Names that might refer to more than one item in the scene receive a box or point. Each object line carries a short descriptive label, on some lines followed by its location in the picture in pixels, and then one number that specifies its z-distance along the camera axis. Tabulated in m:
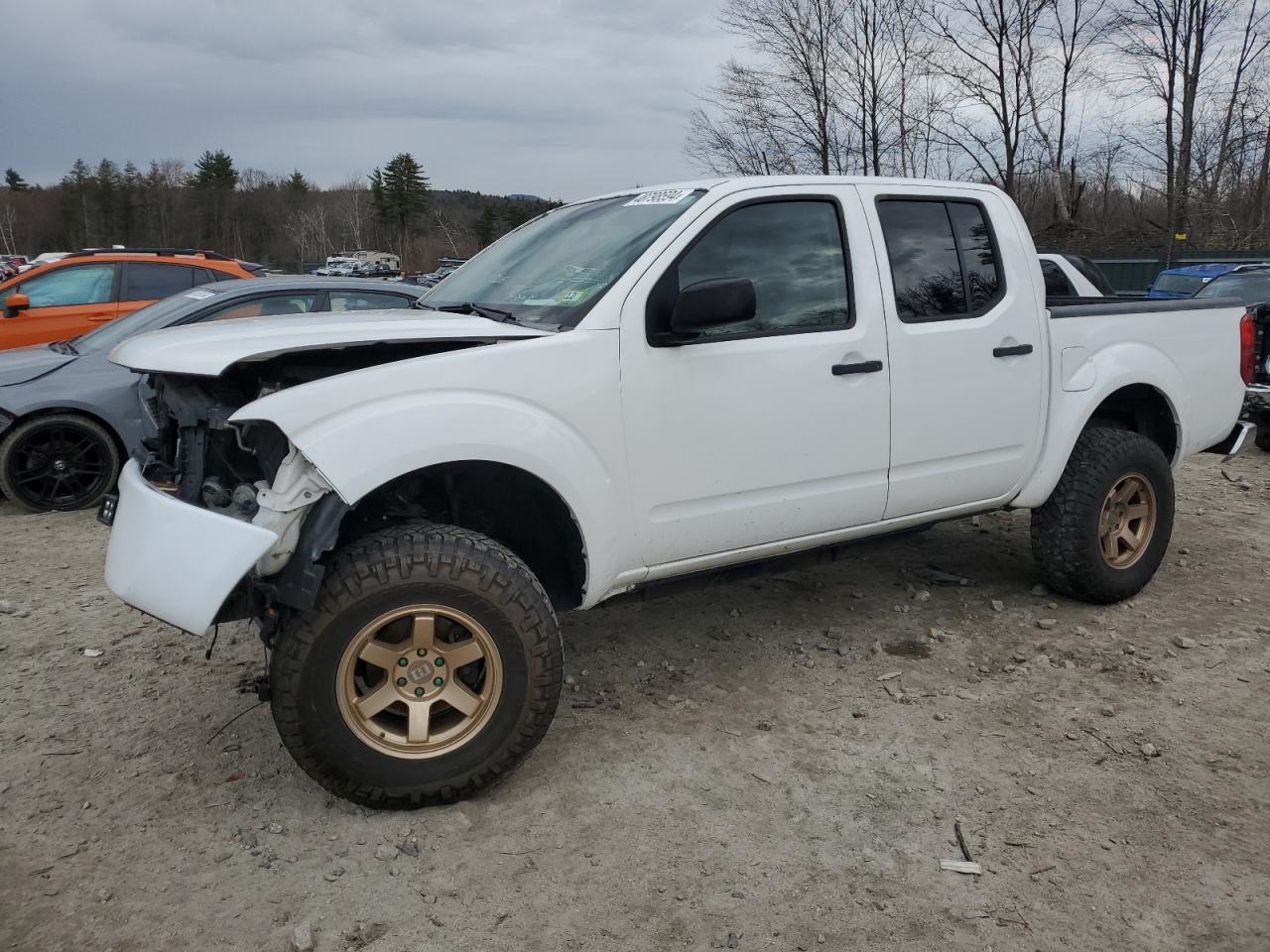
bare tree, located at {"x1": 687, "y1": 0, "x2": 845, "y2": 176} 25.48
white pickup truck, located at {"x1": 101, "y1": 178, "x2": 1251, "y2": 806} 2.76
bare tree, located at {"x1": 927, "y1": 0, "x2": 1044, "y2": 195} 27.23
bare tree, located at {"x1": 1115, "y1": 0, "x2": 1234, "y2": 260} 26.66
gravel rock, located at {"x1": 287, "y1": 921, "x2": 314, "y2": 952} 2.39
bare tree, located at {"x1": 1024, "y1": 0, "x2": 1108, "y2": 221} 29.20
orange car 8.84
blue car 14.54
